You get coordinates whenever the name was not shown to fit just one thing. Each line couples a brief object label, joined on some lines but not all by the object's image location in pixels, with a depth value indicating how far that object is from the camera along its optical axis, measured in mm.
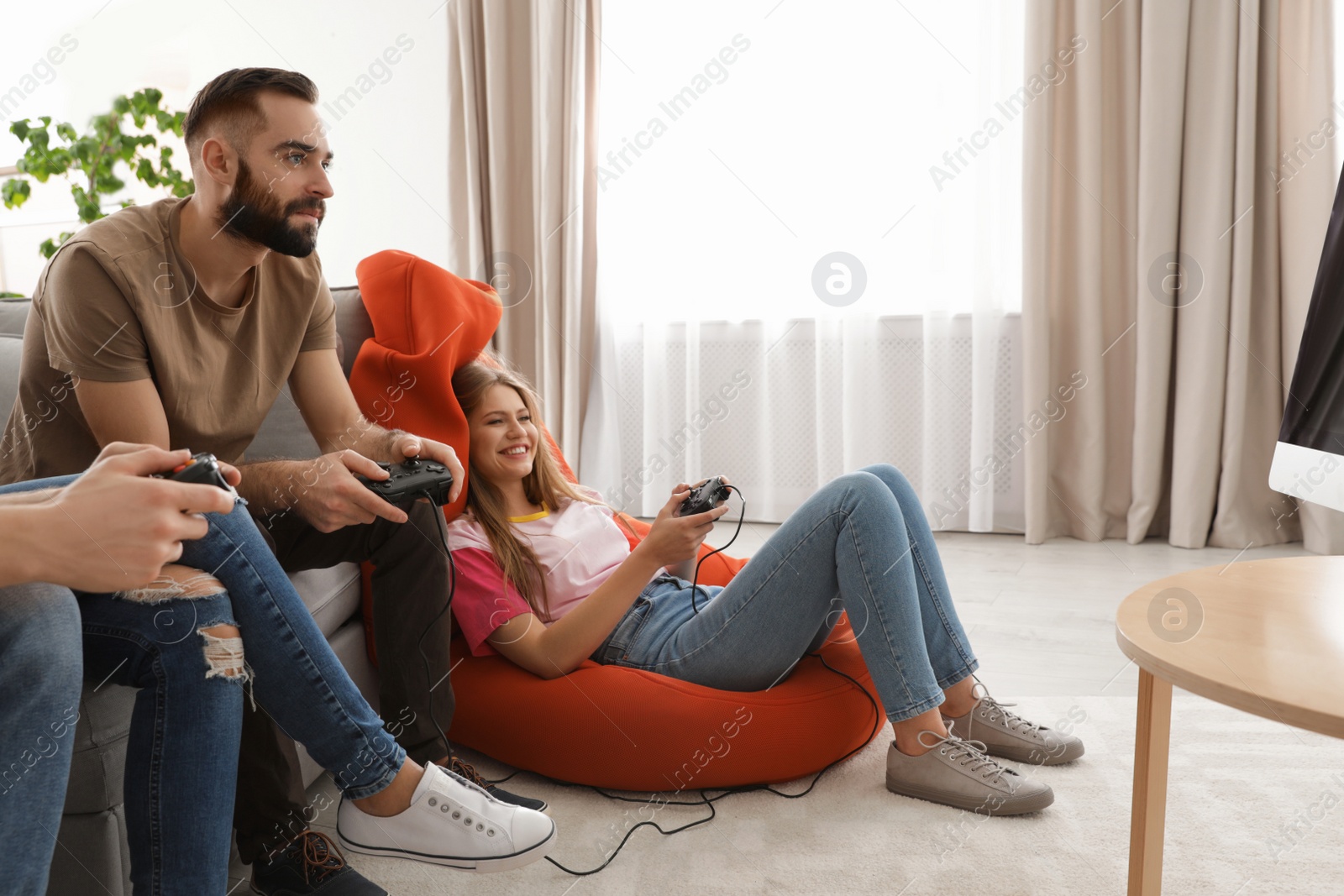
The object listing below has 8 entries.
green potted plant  2797
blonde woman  1346
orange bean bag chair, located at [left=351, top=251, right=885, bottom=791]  1387
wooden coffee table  834
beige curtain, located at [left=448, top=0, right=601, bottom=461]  3311
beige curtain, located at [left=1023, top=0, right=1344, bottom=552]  2658
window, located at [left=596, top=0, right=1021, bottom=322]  2998
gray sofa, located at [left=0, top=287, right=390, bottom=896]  984
